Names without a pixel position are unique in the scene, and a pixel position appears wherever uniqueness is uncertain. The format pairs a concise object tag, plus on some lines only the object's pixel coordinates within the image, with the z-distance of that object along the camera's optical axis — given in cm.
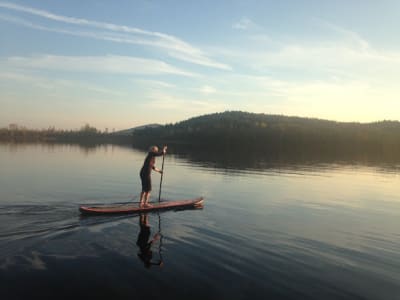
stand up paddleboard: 1616
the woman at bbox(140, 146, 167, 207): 1814
